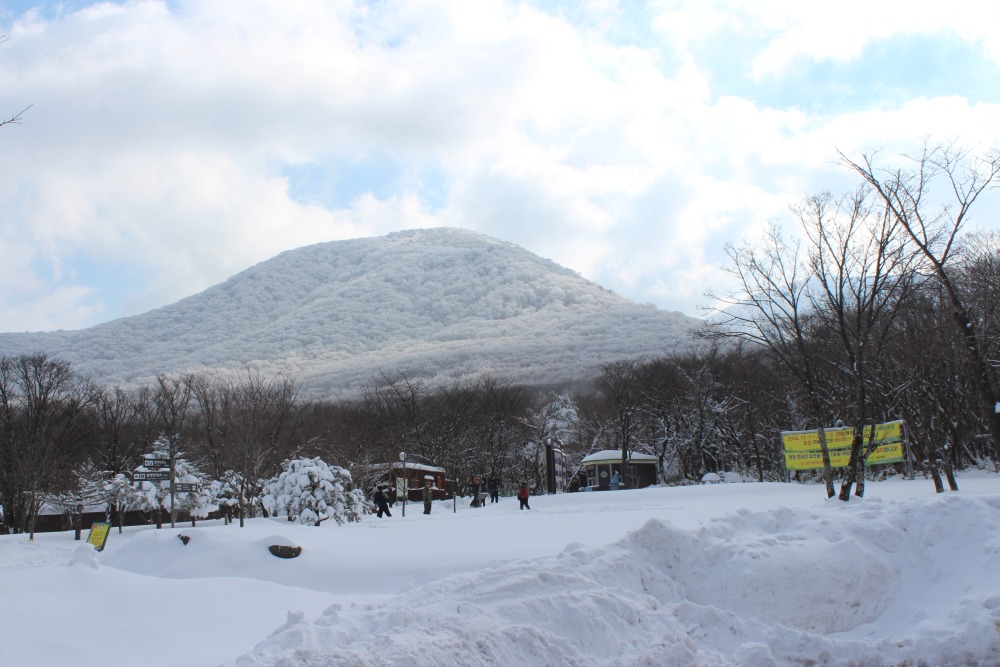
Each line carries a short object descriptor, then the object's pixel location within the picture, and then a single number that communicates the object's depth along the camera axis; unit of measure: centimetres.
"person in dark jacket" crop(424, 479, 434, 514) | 3103
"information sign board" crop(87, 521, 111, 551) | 1309
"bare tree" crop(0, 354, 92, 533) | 3347
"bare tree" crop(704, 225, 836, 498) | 1723
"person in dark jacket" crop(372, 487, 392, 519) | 2708
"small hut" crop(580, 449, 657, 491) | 4178
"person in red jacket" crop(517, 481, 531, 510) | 2794
